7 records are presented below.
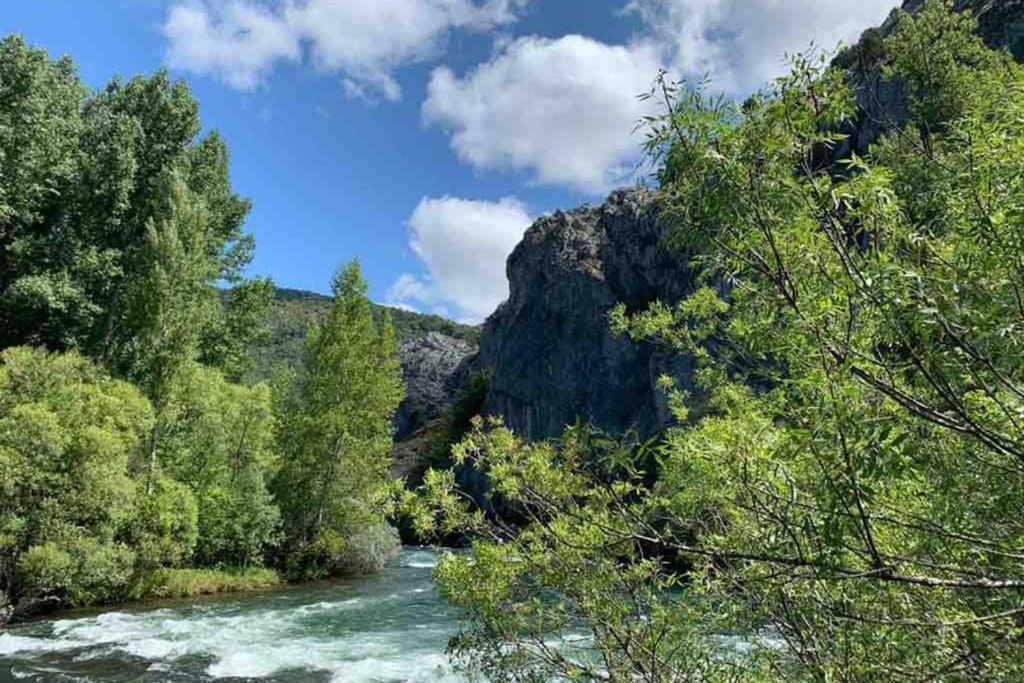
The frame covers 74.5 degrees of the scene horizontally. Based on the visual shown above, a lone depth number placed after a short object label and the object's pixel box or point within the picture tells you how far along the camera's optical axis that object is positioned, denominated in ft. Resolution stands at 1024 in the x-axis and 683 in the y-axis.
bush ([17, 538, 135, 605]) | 52.08
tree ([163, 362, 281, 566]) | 72.84
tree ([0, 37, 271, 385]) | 63.62
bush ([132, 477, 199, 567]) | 62.49
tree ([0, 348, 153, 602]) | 52.29
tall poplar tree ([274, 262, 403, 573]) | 87.40
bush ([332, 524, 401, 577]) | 88.89
